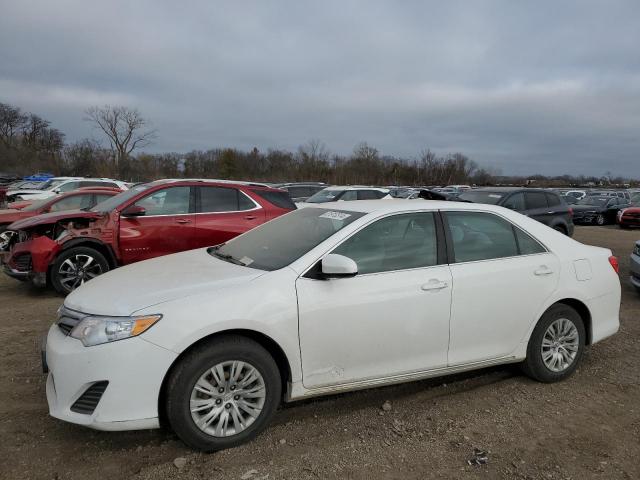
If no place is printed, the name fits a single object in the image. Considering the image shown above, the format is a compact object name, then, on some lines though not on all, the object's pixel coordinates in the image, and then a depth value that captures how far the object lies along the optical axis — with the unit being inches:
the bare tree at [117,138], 2674.7
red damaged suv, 265.7
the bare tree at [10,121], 2859.3
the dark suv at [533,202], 475.2
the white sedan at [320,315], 113.3
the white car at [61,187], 679.7
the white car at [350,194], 619.5
